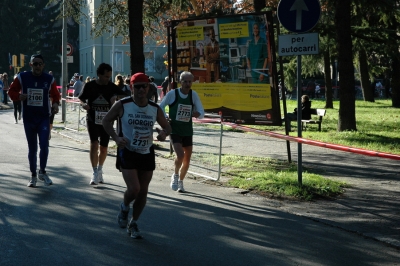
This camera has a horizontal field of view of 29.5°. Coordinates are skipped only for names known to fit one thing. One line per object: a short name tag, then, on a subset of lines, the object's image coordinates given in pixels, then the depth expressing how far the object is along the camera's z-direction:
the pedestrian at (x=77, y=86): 33.31
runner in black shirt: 11.48
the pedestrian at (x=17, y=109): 28.14
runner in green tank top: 11.15
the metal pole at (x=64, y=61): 29.02
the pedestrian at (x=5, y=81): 35.47
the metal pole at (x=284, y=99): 13.81
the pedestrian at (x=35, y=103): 11.27
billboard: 14.23
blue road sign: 11.02
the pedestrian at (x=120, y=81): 17.99
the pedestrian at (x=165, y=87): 37.42
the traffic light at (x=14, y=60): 45.91
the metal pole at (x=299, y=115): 11.16
